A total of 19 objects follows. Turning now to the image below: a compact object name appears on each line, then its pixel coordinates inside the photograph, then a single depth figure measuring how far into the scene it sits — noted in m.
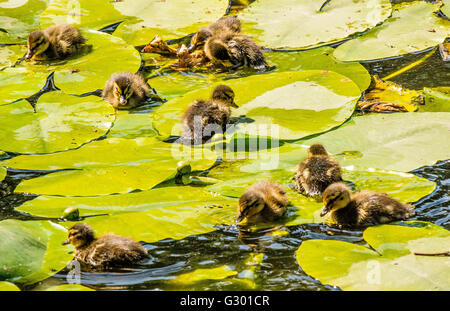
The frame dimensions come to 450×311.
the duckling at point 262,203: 7.00
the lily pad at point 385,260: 5.75
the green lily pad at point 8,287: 5.88
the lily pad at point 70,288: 5.86
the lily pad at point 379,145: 8.15
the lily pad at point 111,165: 7.74
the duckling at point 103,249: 6.38
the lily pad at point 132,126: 9.31
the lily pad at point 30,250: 6.16
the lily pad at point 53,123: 8.95
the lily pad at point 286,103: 9.14
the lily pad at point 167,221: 6.85
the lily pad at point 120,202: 7.27
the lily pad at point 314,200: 7.28
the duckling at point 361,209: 6.93
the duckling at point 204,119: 9.20
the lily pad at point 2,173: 8.23
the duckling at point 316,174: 7.56
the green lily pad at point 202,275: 6.07
